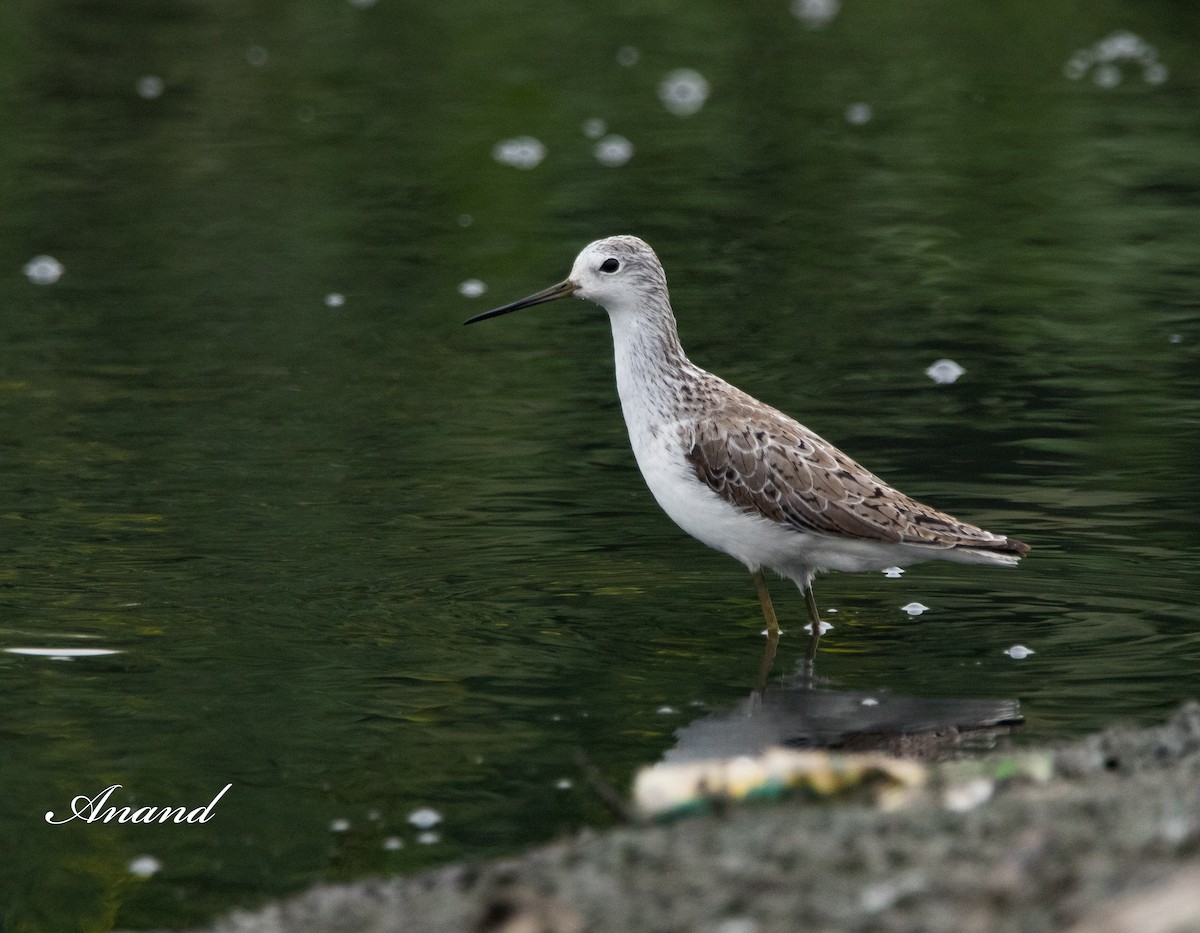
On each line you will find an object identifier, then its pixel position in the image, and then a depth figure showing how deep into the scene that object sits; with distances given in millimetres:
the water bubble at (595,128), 18078
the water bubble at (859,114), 18359
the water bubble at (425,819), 6211
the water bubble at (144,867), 5949
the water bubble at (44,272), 13719
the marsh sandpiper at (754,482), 7715
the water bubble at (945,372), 11336
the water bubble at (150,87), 19531
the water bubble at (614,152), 17219
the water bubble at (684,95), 19484
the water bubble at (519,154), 16906
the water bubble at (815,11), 23203
